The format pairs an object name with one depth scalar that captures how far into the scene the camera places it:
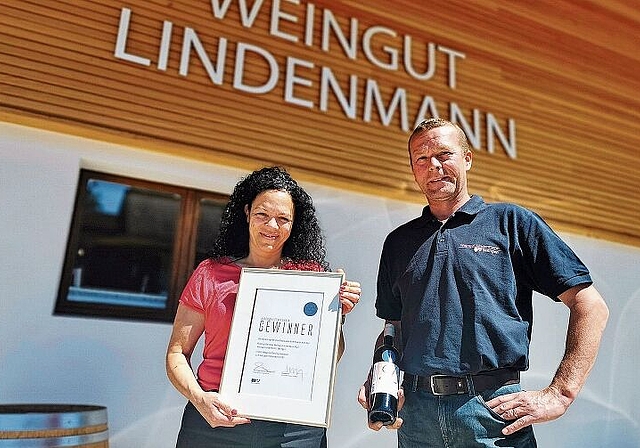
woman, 1.52
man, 1.33
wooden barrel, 1.80
